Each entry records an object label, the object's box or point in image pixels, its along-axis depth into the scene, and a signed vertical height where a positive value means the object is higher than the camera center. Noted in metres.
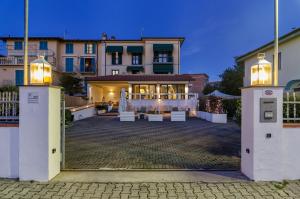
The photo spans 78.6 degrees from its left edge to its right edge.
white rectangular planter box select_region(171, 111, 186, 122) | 13.09 -1.15
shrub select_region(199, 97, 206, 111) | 14.99 -0.28
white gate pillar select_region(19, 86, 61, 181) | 3.76 -0.69
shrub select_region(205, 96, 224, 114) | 12.43 -0.33
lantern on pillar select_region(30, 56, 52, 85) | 3.88 +0.56
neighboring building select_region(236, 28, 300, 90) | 12.07 +3.03
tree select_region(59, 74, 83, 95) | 24.47 +2.18
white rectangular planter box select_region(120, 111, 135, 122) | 13.17 -1.16
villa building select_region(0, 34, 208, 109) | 19.83 +5.63
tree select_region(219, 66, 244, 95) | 26.95 +2.99
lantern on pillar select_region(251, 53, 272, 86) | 3.90 +0.58
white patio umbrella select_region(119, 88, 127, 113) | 13.85 -0.24
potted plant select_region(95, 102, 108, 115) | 18.27 -0.85
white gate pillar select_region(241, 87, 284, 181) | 3.80 -0.70
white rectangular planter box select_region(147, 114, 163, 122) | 13.18 -1.30
